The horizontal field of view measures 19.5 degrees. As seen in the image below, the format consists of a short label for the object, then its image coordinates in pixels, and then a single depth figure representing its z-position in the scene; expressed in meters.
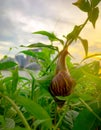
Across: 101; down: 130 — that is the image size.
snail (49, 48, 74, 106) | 0.29
